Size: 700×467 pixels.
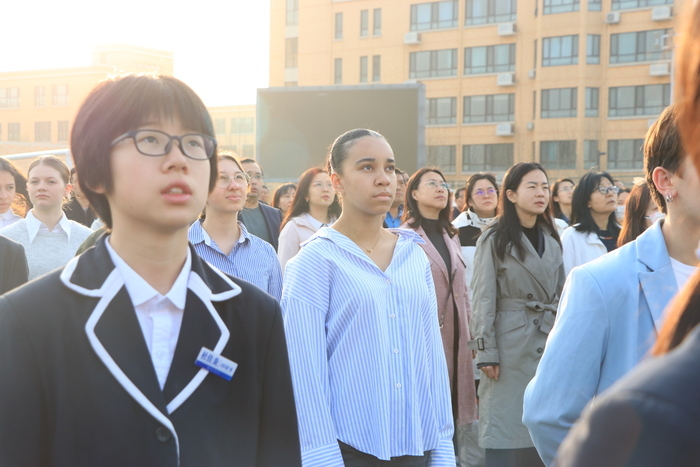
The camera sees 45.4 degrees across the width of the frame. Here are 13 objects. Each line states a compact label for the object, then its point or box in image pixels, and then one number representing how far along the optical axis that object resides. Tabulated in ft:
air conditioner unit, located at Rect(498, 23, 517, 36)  168.96
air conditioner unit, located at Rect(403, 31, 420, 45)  176.96
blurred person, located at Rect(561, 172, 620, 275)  25.88
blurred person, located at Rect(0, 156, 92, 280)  22.20
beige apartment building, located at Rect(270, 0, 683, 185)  162.20
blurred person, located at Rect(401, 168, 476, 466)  22.95
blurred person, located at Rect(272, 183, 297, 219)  41.91
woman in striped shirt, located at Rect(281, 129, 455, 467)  12.21
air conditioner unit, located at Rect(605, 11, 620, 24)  160.25
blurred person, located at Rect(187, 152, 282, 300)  18.60
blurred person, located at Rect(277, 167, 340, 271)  25.46
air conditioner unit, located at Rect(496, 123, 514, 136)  170.19
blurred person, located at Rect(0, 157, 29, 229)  24.75
